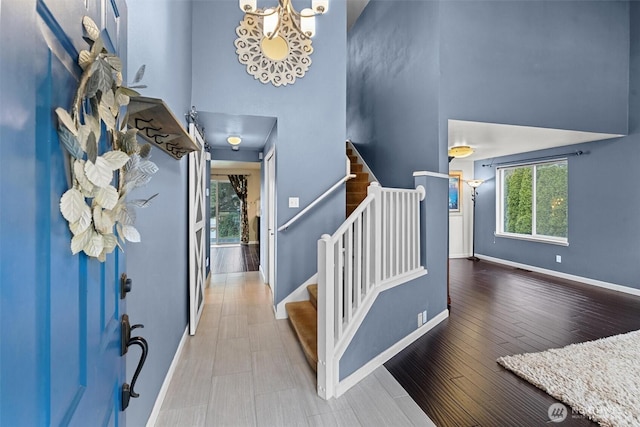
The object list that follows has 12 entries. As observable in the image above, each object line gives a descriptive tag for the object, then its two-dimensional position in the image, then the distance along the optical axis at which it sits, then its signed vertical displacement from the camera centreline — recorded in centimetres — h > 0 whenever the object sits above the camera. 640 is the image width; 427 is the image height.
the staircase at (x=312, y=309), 260 -106
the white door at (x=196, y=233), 312 -22
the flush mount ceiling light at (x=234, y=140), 466 +116
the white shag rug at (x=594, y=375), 191 -120
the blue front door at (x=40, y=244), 44 -5
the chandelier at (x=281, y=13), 250 +169
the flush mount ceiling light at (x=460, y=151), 481 +99
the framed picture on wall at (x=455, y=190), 723 +55
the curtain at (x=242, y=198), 970 +51
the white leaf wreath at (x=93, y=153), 61 +13
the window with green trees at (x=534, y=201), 557 +25
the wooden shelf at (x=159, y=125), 129 +48
